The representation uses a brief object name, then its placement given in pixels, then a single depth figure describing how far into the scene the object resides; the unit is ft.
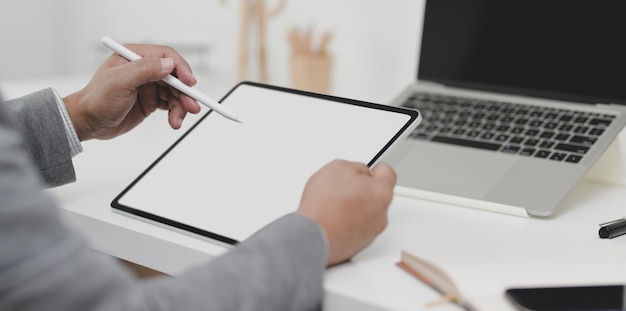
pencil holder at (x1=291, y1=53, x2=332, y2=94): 5.89
